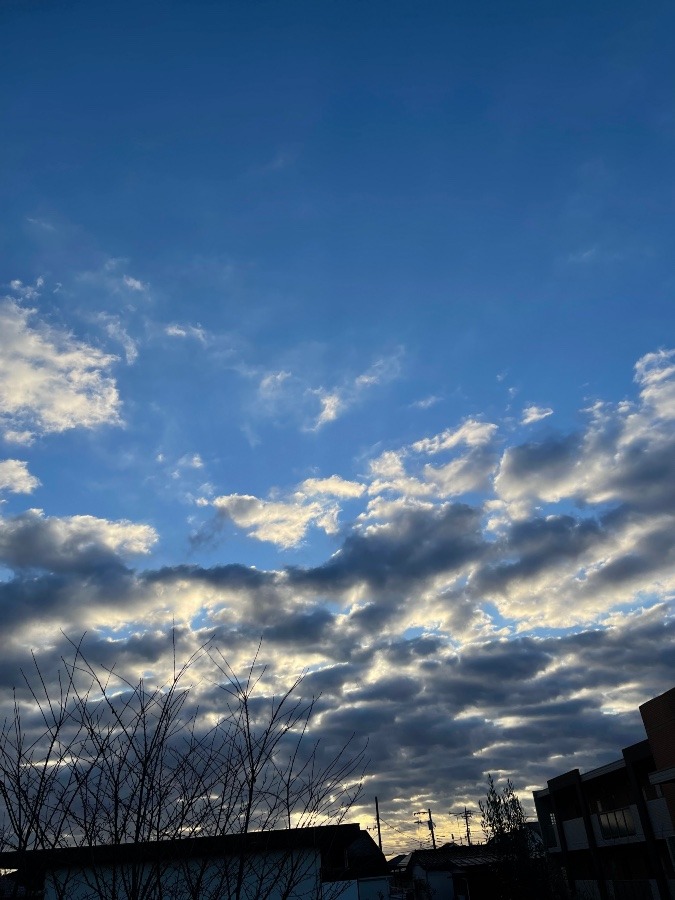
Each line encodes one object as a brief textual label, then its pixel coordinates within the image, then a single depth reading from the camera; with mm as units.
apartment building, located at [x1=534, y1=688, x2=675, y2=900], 28562
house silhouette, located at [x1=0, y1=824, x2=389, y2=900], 4941
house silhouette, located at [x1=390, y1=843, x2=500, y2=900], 58738
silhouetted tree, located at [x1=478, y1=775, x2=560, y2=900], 43625
